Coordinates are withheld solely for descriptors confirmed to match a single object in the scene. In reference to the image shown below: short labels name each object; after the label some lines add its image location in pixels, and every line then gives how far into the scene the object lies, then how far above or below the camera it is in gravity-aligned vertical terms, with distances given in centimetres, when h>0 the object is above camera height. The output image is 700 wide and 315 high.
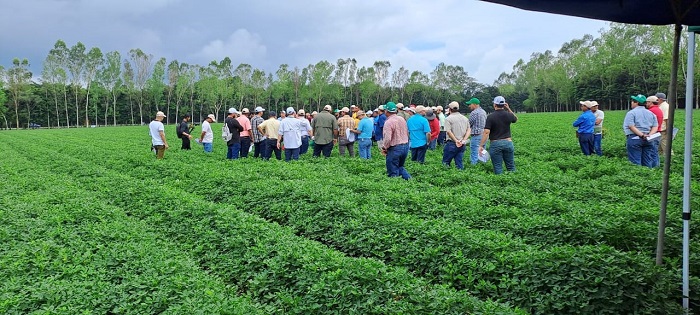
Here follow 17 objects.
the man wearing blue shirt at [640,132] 995 -18
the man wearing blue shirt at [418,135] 1103 -16
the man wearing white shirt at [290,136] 1310 -13
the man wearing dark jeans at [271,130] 1370 +6
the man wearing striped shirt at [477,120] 1114 +19
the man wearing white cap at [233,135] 1377 -8
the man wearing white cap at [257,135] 1418 -9
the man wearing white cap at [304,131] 1468 +1
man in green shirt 1329 -1
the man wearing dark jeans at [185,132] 1641 +7
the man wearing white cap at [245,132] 1447 +1
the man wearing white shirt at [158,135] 1355 -3
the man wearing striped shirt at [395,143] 948 -30
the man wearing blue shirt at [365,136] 1334 -19
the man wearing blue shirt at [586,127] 1190 -5
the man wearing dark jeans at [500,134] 891 -14
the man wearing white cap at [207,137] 1596 -14
